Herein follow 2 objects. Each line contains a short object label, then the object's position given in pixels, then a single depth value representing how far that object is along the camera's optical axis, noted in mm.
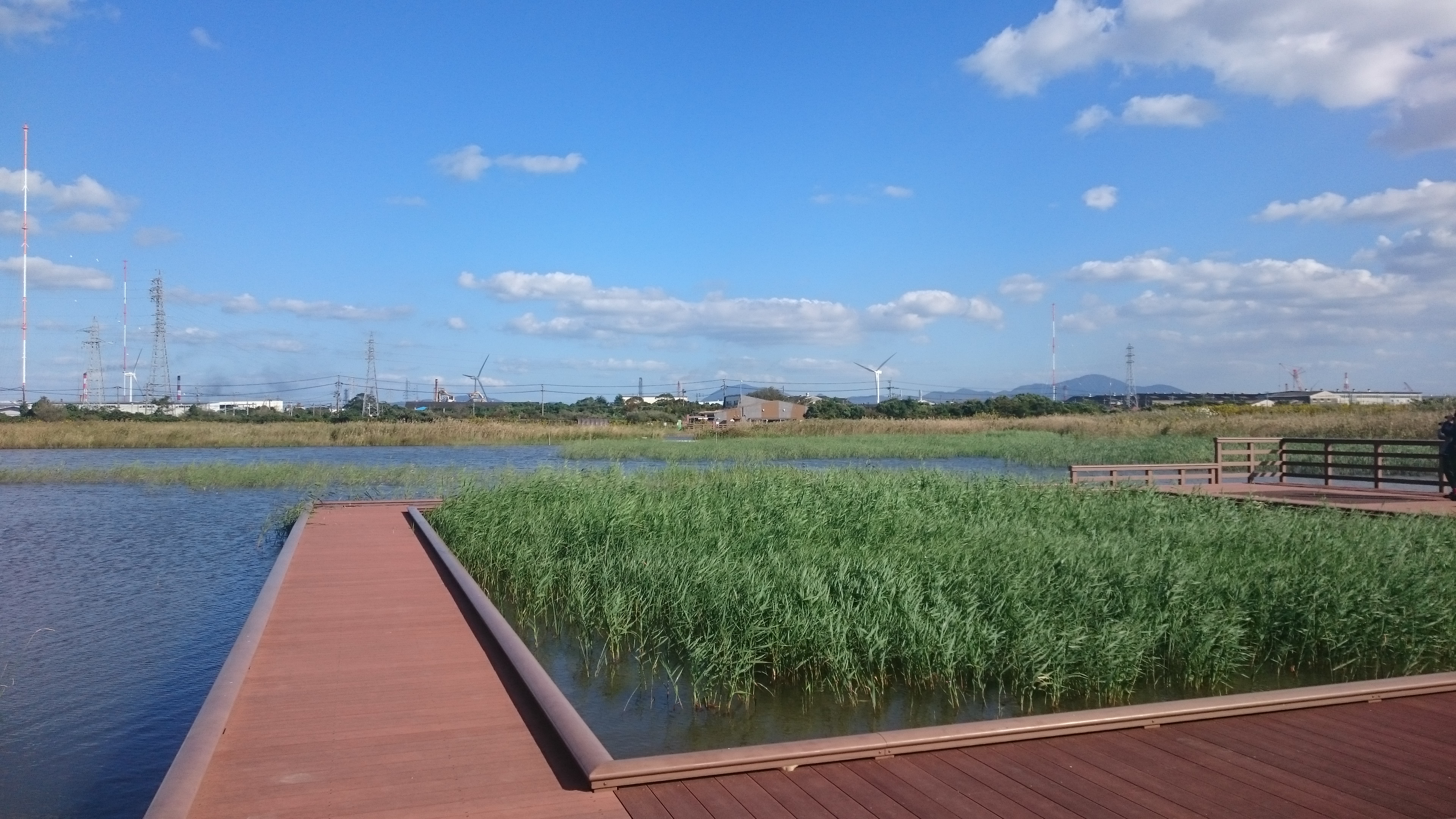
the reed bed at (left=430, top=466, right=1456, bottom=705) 6852
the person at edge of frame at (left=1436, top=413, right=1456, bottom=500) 15133
